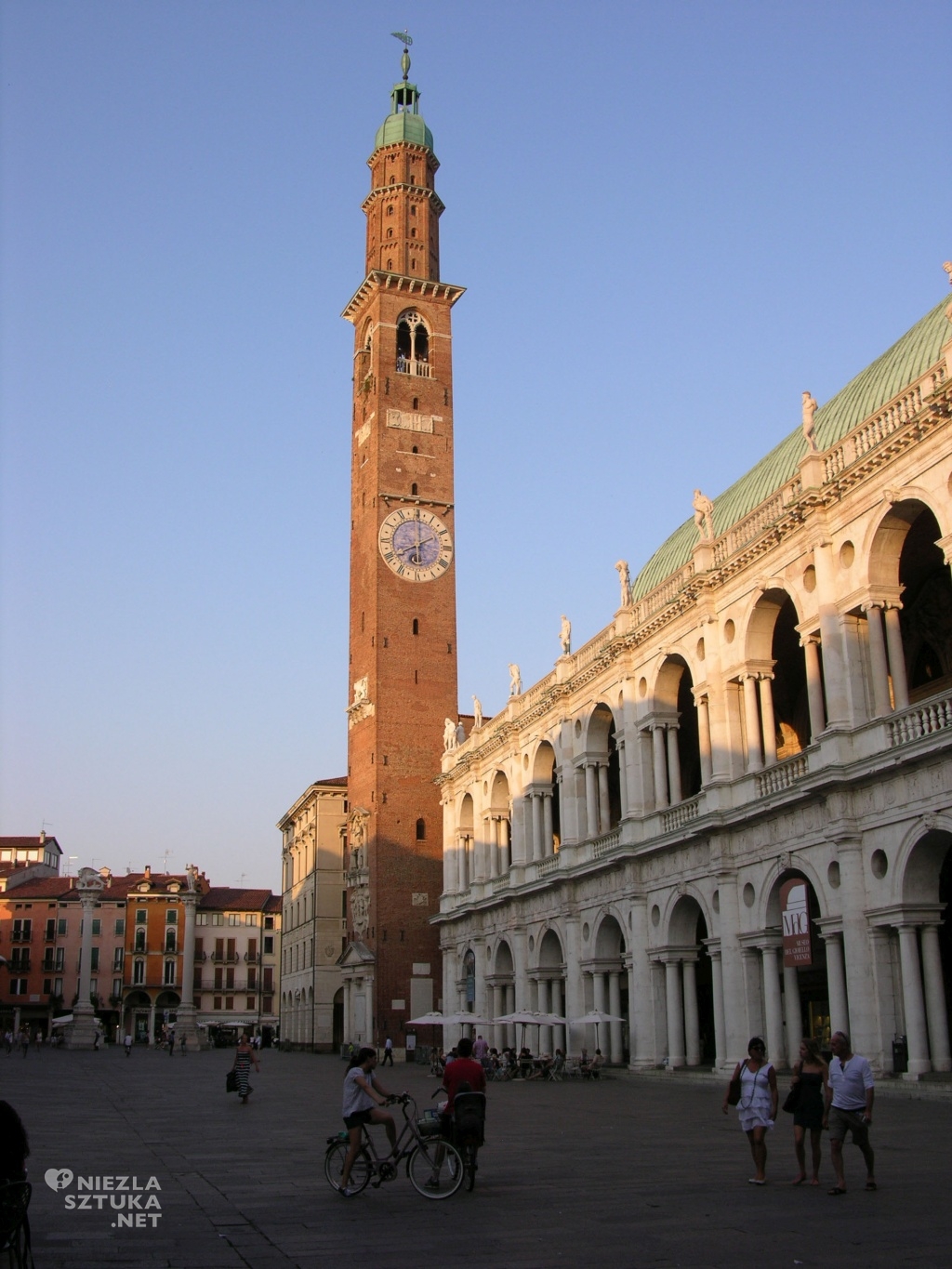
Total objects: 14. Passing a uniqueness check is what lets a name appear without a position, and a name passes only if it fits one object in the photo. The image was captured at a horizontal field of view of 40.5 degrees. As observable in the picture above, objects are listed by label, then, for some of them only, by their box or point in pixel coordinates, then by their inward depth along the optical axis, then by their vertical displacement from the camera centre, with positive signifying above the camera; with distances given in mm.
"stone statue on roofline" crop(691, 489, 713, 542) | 35875 +12861
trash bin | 25781 -1525
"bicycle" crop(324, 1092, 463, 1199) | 12938 -1777
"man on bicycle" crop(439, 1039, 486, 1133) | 13219 -955
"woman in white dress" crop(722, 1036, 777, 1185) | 13562 -1246
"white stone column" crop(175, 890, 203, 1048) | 84562 +264
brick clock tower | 61875 +19154
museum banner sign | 28250 +1149
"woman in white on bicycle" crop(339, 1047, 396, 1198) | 13047 -1176
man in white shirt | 12852 -1217
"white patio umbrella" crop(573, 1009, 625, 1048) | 38562 -1093
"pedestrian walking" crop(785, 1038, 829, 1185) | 13570 -1222
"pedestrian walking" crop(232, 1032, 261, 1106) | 29297 -1753
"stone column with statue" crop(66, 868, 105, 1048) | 82750 +719
